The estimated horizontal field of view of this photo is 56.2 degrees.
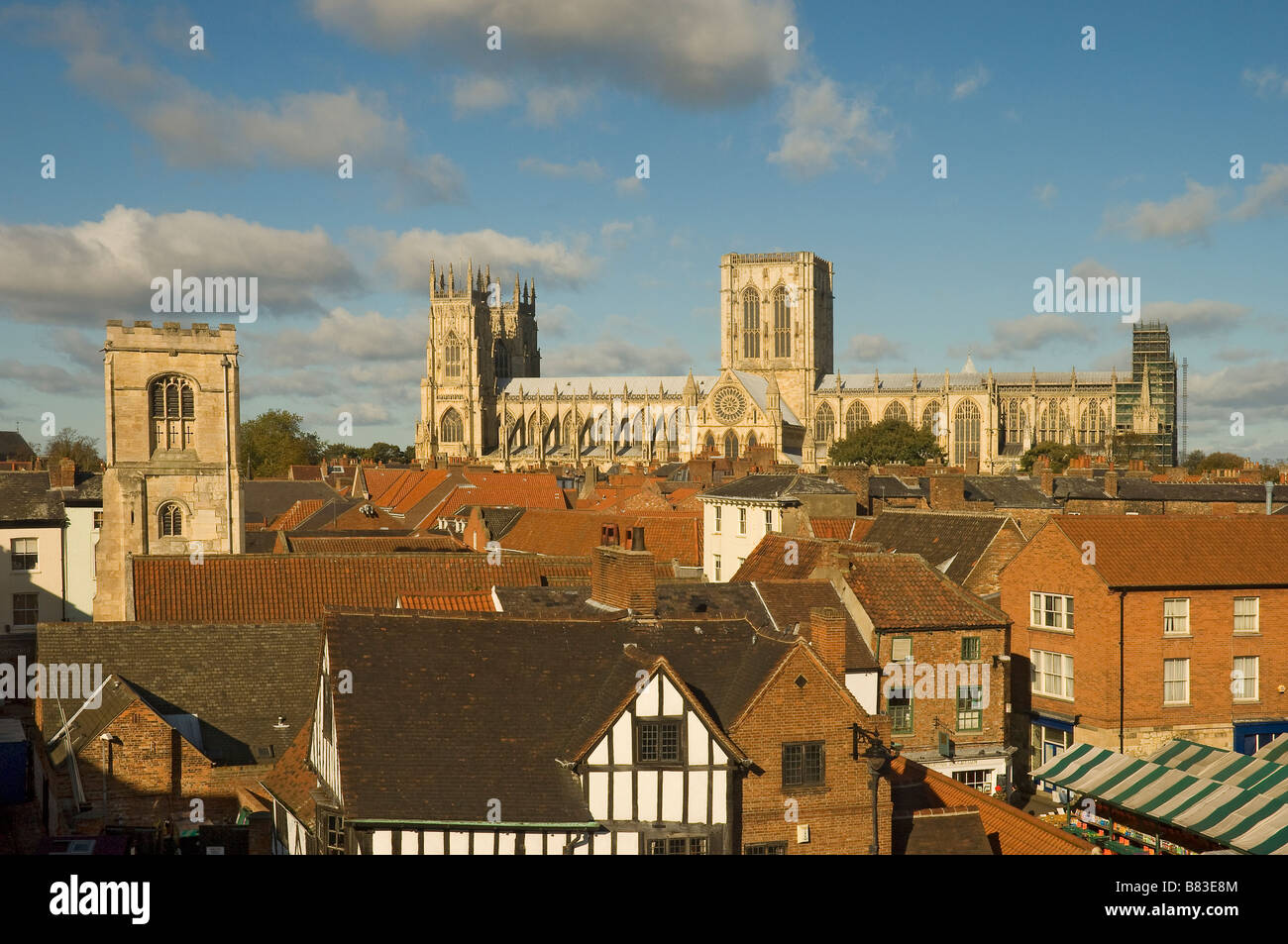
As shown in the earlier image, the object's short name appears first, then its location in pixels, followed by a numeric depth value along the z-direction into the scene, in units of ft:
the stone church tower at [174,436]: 127.85
